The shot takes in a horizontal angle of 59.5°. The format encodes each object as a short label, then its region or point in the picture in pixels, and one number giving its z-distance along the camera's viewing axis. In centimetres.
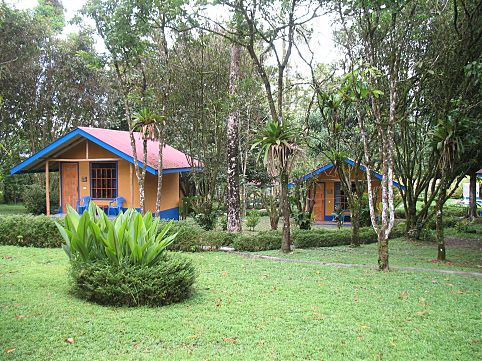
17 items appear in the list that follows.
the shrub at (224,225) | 1513
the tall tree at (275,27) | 1087
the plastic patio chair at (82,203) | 1744
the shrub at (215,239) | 1094
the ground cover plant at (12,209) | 2231
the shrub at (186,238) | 1062
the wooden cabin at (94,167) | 1725
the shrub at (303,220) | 1514
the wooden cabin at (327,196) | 2148
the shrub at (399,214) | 2262
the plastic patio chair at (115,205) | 1731
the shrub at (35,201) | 2106
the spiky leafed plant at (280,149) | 1049
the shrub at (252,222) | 1587
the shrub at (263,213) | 2469
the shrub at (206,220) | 1497
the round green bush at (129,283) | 553
